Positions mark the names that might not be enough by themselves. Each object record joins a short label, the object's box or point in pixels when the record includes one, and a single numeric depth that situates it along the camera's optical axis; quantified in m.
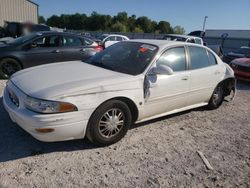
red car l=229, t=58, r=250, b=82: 6.51
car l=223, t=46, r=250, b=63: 8.57
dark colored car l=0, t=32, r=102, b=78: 5.19
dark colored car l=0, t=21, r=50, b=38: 13.49
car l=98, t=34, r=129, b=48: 13.04
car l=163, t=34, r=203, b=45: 9.86
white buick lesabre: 2.31
